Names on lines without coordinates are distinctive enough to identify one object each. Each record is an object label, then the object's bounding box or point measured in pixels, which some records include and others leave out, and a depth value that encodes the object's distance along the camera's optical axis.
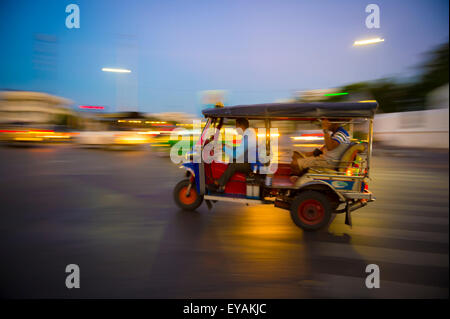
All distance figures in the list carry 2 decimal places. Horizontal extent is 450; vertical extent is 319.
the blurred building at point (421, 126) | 19.17
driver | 5.07
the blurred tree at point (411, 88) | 21.78
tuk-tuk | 4.48
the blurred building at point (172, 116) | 20.11
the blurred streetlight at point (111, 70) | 8.73
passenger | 4.70
